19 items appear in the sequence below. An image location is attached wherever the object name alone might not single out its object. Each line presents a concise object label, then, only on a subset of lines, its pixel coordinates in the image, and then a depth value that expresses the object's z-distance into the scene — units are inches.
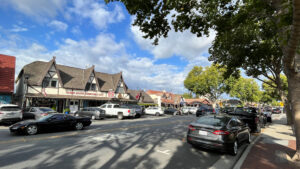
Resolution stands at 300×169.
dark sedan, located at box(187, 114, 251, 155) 266.9
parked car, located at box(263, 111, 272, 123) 914.1
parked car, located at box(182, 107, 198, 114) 1587.1
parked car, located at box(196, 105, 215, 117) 1172.6
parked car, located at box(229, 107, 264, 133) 520.7
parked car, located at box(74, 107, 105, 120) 801.6
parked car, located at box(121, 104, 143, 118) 959.6
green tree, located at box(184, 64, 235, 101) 1893.5
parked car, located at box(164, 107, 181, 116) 1396.4
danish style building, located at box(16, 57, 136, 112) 942.4
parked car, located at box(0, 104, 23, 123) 512.1
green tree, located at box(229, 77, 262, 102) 2155.9
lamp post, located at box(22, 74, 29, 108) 868.1
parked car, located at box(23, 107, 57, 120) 611.9
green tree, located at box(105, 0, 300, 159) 210.7
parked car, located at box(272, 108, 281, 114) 2280.5
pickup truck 864.3
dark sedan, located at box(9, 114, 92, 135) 381.1
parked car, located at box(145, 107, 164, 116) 1268.5
